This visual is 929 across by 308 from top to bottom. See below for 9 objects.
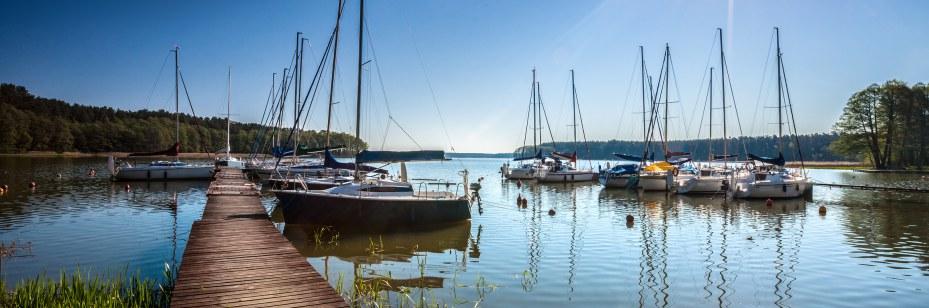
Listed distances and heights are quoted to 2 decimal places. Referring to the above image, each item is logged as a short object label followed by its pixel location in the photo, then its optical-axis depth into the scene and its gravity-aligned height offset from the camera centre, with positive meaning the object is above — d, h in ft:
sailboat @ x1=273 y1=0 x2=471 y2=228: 60.64 -5.83
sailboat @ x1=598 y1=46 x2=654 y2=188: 144.44 -5.11
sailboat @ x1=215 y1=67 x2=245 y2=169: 166.81 -3.48
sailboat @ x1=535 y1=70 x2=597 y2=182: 172.55 -6.15
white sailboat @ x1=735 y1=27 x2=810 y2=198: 113.19 -5.65
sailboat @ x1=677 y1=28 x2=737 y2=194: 123.34 -6.09
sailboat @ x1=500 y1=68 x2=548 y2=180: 182.86 -4.77
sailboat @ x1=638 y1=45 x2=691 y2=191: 132.36 -5.03
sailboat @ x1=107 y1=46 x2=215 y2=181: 138.62 -5.40
